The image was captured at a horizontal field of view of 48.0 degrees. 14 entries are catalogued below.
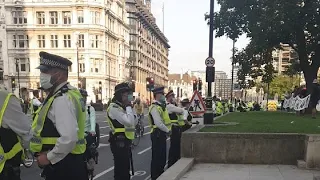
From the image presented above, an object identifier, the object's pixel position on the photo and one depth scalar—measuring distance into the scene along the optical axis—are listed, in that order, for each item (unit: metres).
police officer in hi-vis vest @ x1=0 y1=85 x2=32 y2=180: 3.31
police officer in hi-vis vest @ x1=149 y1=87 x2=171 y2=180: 7.41
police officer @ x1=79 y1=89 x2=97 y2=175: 5.83
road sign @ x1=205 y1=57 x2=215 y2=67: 12.71
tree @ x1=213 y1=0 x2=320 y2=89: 18.08
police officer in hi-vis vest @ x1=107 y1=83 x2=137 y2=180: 6.11
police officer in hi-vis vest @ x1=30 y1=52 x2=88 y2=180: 3.25
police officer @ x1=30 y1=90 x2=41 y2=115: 10.67
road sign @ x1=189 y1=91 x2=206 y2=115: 11.41
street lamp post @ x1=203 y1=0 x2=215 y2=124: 12.58
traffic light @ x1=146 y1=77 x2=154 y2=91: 32.88
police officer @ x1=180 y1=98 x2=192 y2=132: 9.52
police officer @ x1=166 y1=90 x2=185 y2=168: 8.66
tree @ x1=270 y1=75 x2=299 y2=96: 68.75
